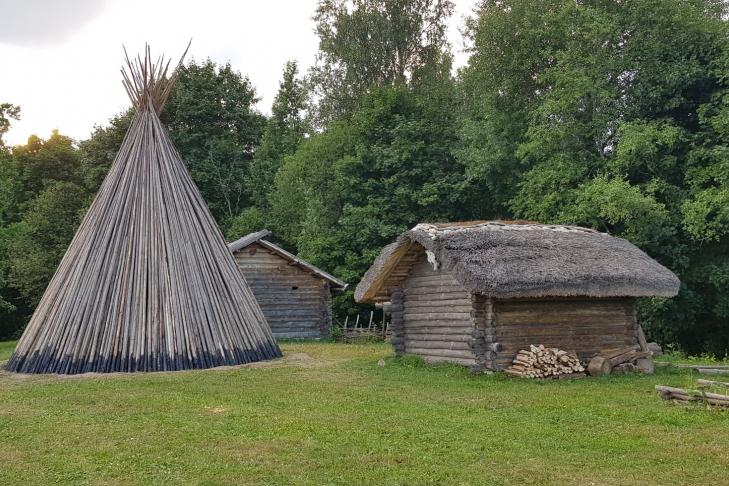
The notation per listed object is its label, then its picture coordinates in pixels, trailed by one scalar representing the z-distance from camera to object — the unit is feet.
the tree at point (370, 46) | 119.34
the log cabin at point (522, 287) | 52.42
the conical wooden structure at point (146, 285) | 57.21
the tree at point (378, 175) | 110.93
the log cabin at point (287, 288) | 102.89
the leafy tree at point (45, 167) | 150.41
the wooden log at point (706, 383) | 37.22
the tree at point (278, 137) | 147.13
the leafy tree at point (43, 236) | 121.60
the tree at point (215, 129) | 142.41
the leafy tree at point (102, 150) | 134.31
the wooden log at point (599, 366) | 53.57
